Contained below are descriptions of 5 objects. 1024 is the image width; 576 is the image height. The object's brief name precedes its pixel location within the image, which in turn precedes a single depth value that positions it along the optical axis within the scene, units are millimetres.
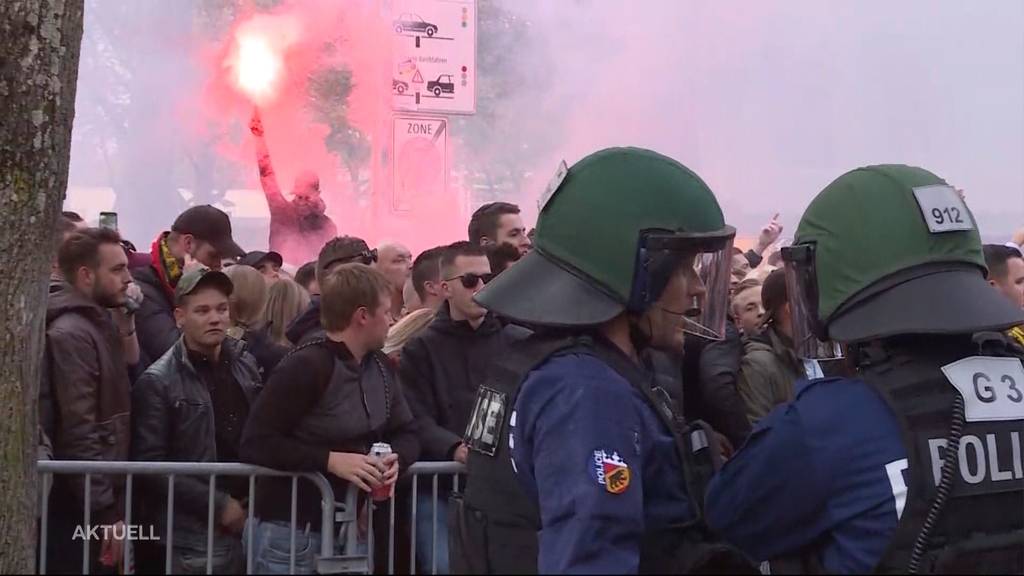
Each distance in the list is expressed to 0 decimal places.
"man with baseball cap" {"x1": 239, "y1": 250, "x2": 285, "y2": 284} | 6029
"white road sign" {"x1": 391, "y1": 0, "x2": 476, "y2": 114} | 9445
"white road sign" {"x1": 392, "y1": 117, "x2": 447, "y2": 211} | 9586
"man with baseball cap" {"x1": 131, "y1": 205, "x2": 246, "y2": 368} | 4730
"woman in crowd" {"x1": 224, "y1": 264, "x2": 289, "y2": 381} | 4773
